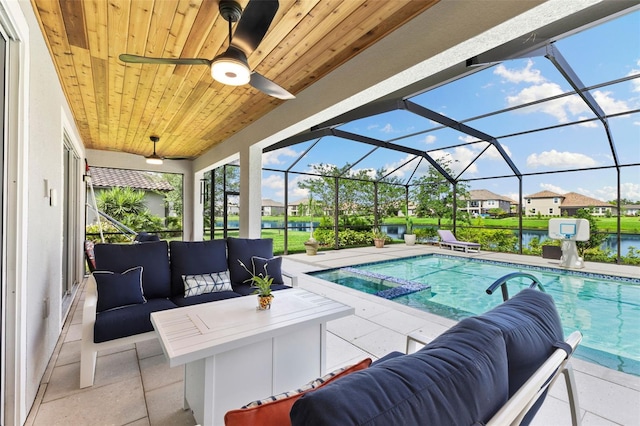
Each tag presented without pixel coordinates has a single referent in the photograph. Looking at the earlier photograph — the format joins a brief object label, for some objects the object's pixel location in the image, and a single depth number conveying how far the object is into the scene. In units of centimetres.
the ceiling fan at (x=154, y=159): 579
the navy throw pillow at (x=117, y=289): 234
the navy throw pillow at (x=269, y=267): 324
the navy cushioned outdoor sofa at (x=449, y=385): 55
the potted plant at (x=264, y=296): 211
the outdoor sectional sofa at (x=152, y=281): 215
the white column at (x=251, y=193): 466
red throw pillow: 73
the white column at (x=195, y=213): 765
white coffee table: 156
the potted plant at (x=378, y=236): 952
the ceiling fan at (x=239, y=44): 170
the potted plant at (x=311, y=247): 791
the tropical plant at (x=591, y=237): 698
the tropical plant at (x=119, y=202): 812
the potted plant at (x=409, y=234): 1005
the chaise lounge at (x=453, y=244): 865
